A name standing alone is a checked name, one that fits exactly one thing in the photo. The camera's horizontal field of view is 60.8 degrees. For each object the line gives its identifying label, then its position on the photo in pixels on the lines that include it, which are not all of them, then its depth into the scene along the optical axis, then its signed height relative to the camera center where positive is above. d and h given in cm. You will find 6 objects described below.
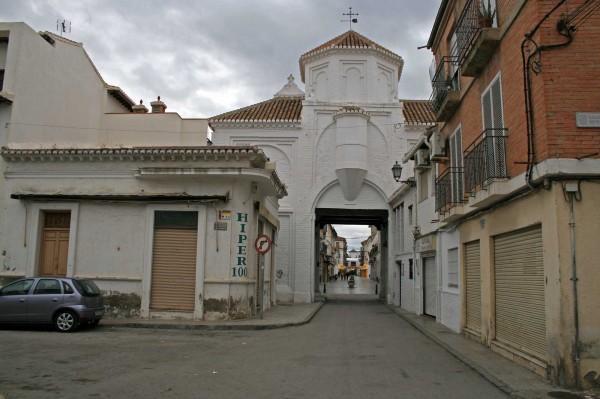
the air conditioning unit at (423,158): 1811 +401
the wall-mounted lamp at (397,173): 2131 +406
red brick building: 776 +163
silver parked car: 1331 -105
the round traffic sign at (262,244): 1662 +78
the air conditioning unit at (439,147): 1546 +376
